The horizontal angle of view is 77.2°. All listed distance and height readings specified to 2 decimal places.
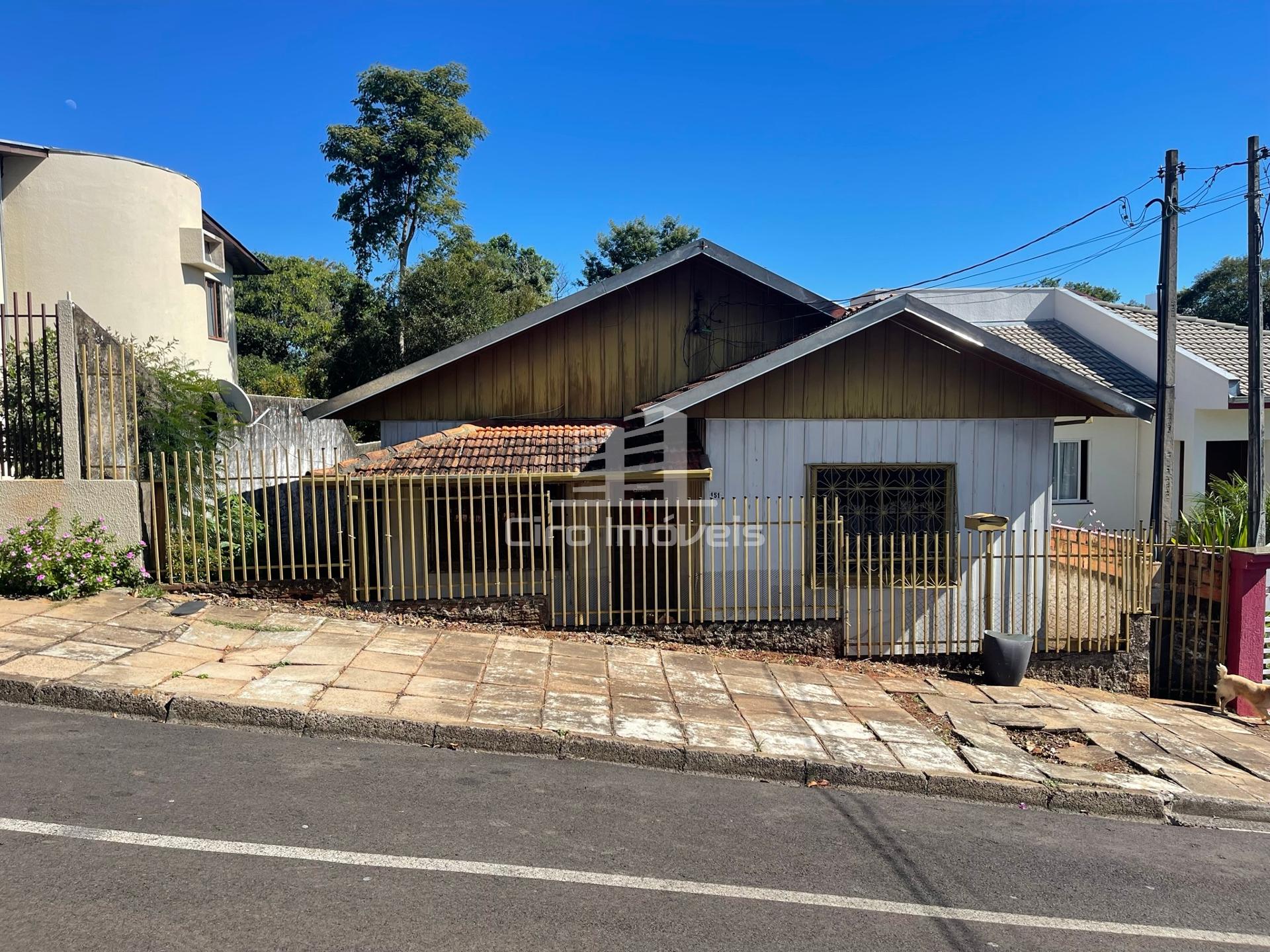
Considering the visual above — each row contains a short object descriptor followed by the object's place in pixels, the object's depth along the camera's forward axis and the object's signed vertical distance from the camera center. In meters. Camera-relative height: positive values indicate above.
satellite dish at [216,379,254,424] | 9.24 +0.54
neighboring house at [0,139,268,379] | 13.41 +3.71
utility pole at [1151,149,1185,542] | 9.95 +1.02
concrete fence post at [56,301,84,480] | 7.26 +0.56
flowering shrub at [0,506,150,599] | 7.05 -0.97
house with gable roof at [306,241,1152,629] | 8.48 +0.06
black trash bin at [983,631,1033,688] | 8.15 -2.24
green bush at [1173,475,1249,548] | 9.79 -1.08
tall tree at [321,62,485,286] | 21.94 +8.19
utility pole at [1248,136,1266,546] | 9.73 +0.63
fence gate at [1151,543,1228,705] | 8.63 -2.09
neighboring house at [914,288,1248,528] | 14.55 +0.88
